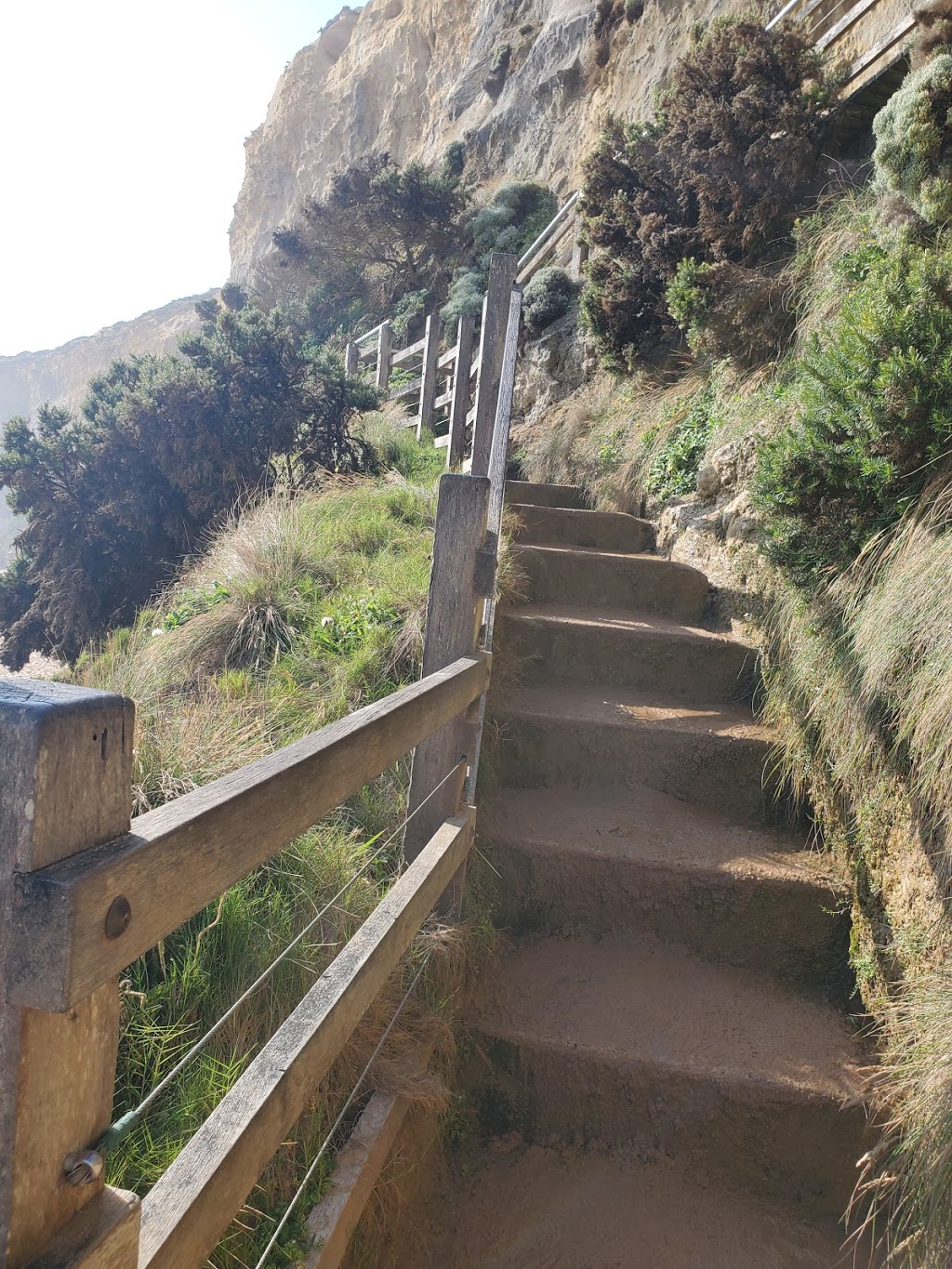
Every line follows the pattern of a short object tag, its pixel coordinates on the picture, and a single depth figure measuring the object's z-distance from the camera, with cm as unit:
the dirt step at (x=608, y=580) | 506
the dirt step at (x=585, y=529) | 586
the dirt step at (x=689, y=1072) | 255
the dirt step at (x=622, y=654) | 436
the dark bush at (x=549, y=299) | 1016
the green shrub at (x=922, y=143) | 423
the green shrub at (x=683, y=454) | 574
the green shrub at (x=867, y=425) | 312
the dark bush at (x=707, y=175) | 598
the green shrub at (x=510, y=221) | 1478
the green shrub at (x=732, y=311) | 531
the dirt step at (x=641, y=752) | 372
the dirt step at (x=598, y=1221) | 235
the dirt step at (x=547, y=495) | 682
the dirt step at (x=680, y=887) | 310
